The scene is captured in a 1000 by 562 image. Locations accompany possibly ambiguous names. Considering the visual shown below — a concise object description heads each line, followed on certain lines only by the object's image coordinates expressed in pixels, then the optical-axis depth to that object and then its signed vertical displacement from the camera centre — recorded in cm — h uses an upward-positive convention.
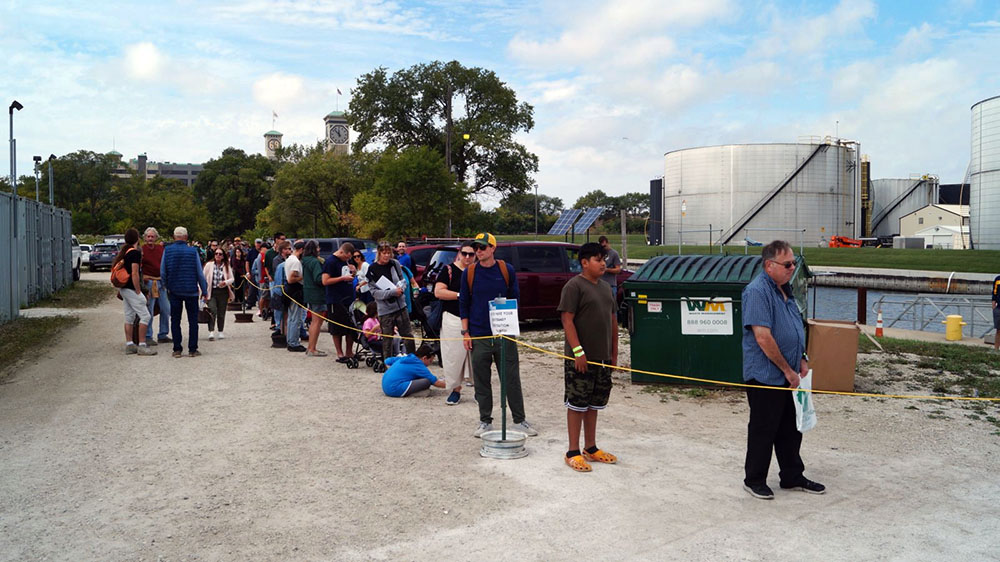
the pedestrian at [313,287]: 1172 -56
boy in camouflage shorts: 611 -73
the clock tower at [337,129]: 14575 +2284
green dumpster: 938 -88
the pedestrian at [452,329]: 844 -90
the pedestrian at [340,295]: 1117 -65
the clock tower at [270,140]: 17890 +2584
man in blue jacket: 1158 -38
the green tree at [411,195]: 3856 +272
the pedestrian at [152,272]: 1225 -31
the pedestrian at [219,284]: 1405 -59
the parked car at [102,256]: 3941 -17
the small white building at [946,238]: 6569 +44
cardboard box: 922 -131
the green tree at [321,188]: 5212 +418
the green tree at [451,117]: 5675 +989
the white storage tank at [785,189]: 7669 +549
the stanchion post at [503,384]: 662 -118
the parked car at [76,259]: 3083 -24
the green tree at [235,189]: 9306 +754
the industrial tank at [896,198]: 9038 +528
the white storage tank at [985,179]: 5747 +485
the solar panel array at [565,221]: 3775 +127
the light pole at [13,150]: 2328 +319
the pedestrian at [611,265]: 1331 -32
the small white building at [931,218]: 7800 +260
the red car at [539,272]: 1576 -50
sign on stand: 699 -63
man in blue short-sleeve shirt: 544 -78
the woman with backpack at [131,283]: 1151 -46
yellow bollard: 1518 -165
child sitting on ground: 906 -151
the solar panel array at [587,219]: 3032 +113
